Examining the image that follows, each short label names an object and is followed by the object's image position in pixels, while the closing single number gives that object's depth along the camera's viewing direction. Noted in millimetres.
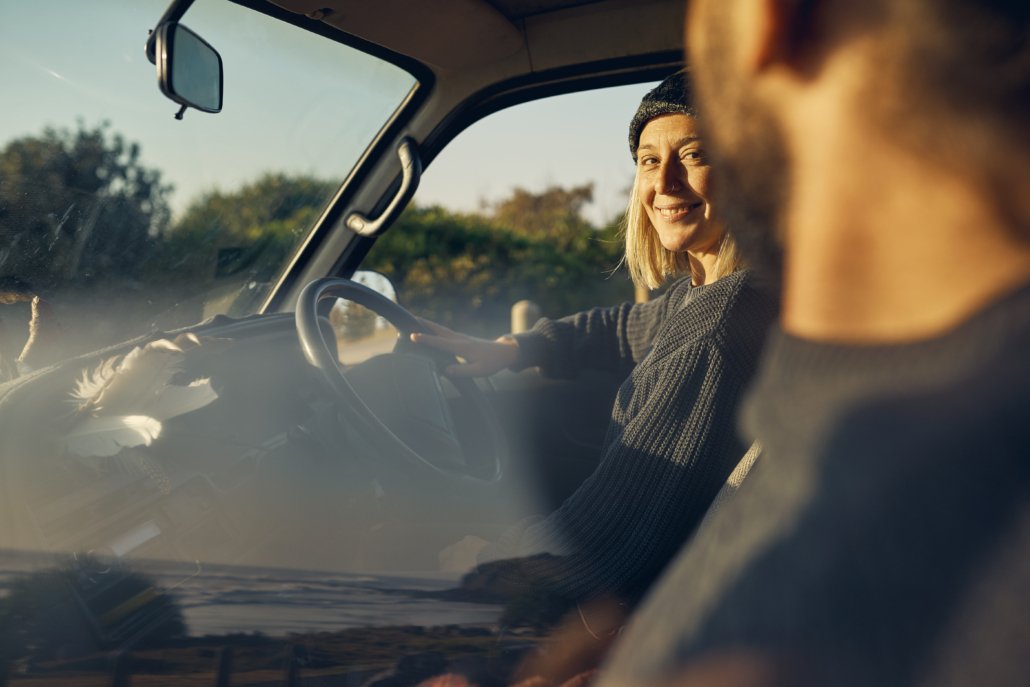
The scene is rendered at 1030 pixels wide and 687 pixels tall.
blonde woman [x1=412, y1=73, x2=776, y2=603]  1601
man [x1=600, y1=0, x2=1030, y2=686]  438
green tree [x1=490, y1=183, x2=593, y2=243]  10281
